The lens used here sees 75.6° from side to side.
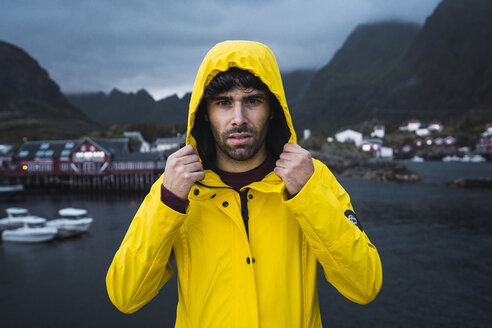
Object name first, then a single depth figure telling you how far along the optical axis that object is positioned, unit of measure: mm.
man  1842
